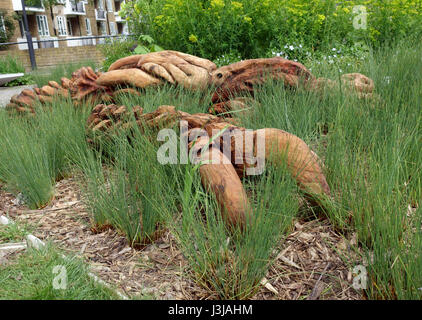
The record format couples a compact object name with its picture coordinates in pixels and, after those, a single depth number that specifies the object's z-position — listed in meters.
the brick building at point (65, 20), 29.38
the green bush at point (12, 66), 10.59
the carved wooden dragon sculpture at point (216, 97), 2.06
